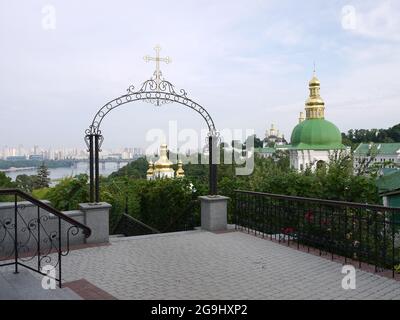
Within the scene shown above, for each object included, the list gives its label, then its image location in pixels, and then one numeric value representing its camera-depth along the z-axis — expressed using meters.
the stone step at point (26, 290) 4.31
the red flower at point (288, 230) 7.89
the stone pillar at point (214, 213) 8.94
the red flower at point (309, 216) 7.38
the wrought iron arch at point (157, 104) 8.07
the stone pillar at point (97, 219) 7.70
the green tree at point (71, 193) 10.21
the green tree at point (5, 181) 26.72
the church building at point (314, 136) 33.41
